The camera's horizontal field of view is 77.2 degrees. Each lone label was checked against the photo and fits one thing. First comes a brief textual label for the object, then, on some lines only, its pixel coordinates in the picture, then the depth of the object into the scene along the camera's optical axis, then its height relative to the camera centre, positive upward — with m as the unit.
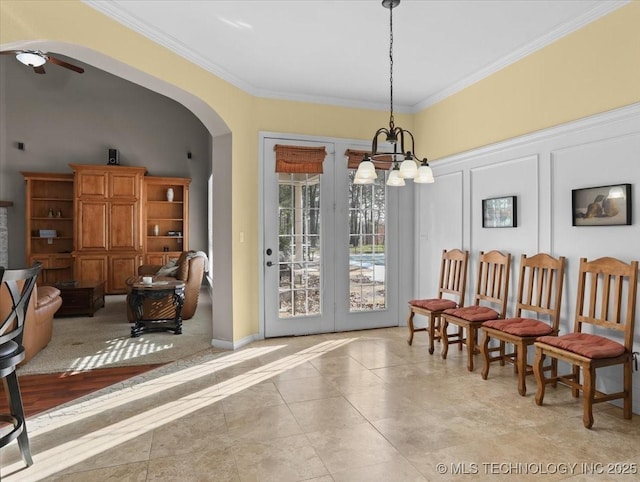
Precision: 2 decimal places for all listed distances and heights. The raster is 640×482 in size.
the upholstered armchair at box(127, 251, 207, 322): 5.60 -0.69
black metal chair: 2.03 -0.61
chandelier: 2.94 +0.51
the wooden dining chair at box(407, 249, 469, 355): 4.35 -0.66
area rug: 4.06 -1.26
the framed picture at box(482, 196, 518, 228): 3.98 +0.24
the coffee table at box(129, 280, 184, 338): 5.12 -0.80
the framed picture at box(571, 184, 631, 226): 2.98 +0.24
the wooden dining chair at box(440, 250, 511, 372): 3.79 -0.71
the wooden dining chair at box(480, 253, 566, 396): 3.24 -0.73
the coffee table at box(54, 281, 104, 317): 6.18 -0.95
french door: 4.95 -0.17
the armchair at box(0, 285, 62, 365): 3.65 -0.81
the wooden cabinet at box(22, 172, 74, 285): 7.68 +0.30
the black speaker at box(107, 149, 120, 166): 8.14 +1.62
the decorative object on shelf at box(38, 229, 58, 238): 7.75 +0.10
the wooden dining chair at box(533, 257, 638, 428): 2.70 -0.75
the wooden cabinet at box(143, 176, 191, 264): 8.53 +0.40
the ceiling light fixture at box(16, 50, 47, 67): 4.20 +1.95
